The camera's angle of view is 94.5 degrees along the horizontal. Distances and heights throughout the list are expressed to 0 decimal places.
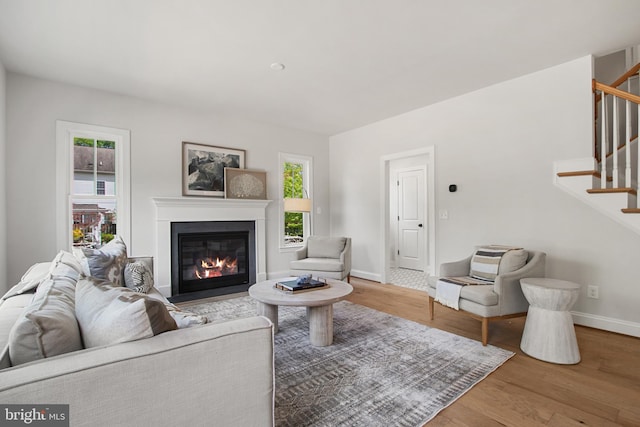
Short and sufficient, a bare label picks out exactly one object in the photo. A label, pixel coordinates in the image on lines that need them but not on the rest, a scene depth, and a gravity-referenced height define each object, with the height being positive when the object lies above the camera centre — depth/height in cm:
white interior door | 600 -13
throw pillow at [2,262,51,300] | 170 -42
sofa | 82 -45
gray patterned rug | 166 -111
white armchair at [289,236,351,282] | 417 -69
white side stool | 221 -86
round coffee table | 243 -73
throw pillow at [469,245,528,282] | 281 -48
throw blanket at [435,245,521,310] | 277 -65
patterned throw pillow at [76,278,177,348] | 98 -36
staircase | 265 +46
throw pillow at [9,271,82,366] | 86 -36
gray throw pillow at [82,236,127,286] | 202 -34
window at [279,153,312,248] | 517 +41
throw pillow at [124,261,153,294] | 238 -52
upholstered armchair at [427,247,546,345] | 250 -69
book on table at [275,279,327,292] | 268 -67
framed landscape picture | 422 +71
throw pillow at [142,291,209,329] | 119 -44
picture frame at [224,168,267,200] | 454 +48
